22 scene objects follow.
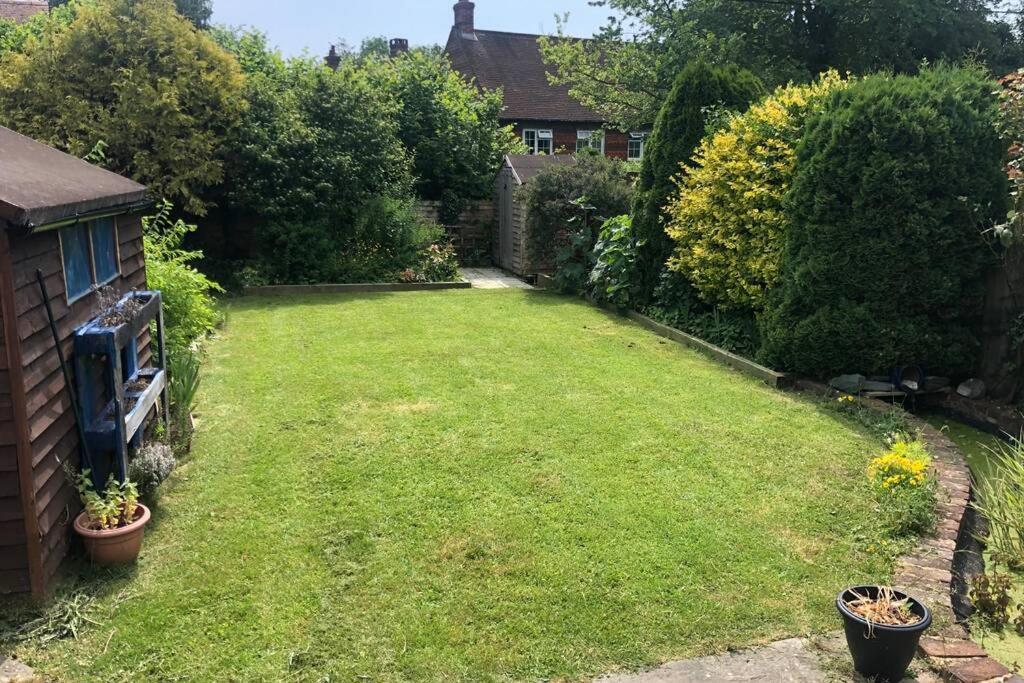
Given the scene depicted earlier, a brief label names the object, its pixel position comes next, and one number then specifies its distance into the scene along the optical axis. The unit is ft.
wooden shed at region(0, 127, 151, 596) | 10.83
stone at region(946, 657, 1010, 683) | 9.89
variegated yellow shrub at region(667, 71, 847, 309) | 26.22
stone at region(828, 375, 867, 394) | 23.03
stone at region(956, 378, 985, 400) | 23.14
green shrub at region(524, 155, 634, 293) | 43.50
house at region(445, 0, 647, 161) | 91.56
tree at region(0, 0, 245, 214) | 39.73
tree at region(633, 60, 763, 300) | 33.55
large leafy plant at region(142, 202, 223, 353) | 23.48
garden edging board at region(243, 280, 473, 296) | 42.96
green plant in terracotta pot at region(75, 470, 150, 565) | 12.49
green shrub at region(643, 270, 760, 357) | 28.60
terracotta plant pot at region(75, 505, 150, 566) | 12.43
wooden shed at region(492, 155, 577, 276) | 49.01
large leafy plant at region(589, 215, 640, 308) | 36.76
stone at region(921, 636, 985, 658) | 10.44
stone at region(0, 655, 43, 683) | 9.78
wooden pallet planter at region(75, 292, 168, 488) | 13.07
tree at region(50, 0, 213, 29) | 107.65
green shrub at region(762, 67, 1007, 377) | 21.70
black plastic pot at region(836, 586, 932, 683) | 9.82
